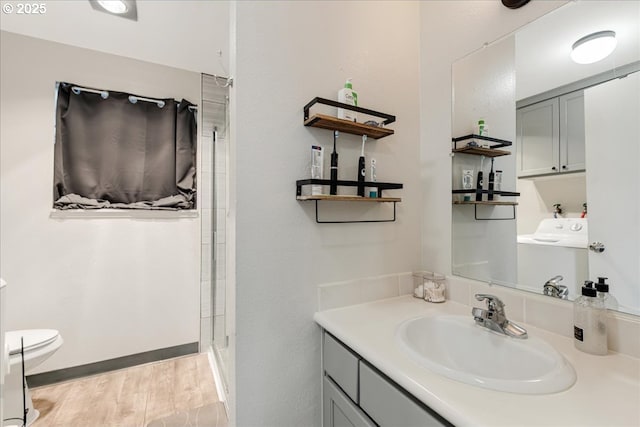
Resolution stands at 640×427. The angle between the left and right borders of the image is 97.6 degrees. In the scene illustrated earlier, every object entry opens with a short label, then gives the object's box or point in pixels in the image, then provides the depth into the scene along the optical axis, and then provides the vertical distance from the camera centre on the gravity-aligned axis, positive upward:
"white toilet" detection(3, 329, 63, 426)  1.47 -0.80
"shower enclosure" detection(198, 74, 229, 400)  1.75 -0.03
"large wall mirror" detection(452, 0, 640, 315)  0.76 +0.19
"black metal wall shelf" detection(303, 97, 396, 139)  1.00 +0.35
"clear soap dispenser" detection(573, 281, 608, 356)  0.74 -0.29
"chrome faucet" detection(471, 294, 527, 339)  0.86 -0.32
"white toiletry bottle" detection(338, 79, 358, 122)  1.07 +0.45
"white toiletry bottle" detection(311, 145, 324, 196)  1.03 +0.20
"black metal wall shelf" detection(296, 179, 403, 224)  0.99 +0.09
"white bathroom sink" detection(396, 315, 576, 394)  0.60 -0.39
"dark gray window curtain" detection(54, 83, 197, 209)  1.91 +0.47
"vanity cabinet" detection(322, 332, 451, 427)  0.65 -0.49
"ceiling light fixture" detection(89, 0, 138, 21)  1.46 +1.13
